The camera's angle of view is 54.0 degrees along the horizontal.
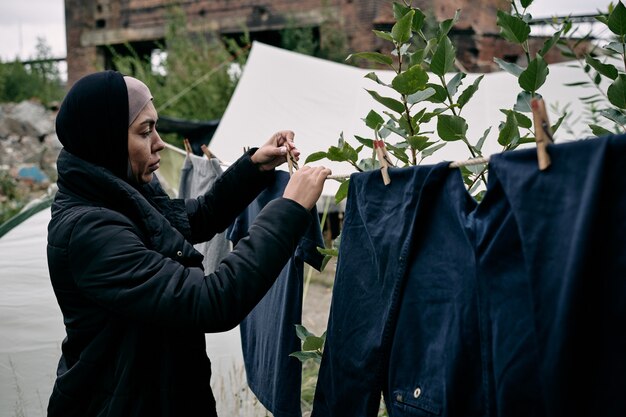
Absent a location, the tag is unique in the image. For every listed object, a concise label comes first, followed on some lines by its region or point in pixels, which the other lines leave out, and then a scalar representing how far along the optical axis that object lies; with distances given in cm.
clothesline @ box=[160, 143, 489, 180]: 104
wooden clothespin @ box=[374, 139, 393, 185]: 124
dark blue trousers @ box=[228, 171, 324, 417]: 165
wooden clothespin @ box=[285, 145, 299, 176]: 171
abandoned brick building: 887
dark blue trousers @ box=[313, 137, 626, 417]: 86
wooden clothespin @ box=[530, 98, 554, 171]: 90
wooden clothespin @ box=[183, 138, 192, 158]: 255
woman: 127
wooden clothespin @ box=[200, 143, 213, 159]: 226
